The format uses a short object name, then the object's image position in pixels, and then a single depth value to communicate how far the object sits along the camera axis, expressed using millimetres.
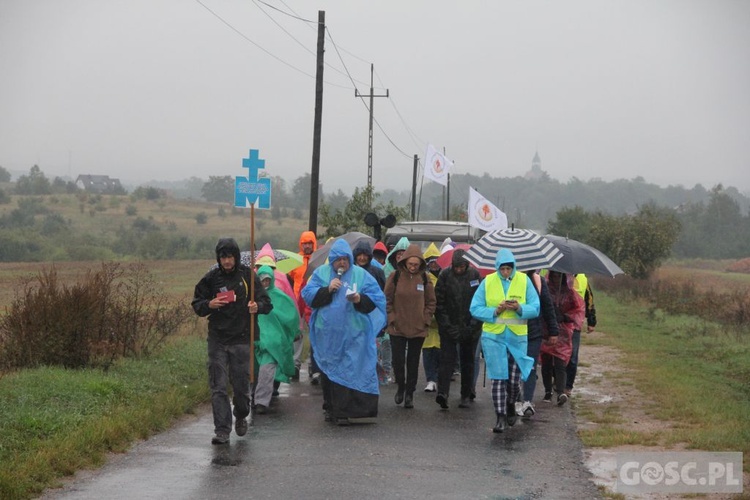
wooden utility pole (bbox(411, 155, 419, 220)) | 50662
